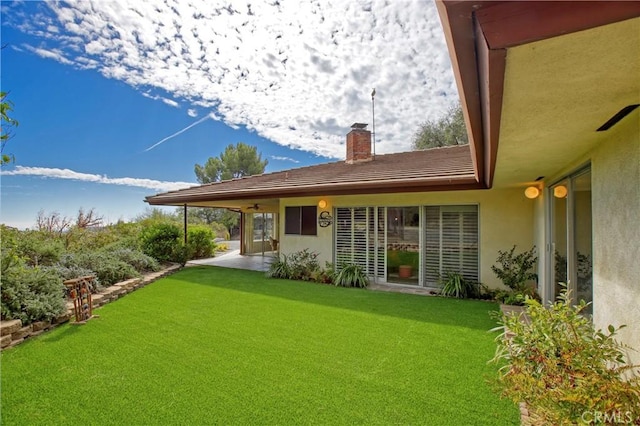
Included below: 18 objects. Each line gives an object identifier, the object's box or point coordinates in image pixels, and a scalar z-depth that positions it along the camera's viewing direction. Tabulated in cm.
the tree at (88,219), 1228
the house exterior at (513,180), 136
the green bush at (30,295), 521
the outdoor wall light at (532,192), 695
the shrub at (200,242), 1480
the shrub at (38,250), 784
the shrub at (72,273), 716
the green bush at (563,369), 207
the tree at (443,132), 1991
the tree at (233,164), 3253
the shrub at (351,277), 905
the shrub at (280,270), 1051
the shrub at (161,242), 1234
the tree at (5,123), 422
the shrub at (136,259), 991
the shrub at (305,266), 1037
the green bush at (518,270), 738
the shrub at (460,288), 780
